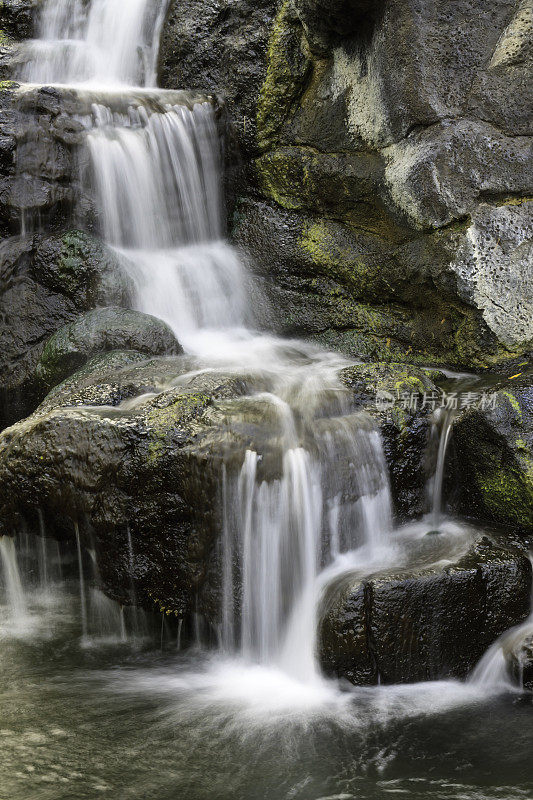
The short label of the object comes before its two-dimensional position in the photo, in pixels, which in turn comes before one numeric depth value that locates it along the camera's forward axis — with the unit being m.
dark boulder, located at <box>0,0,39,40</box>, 7.45
